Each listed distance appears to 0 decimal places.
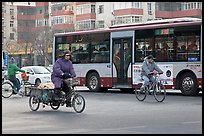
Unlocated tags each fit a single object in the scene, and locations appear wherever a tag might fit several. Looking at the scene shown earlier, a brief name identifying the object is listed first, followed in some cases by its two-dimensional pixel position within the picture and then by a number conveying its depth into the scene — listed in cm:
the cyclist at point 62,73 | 1554
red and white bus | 2225
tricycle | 1552
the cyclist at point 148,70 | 2000
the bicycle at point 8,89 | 2355
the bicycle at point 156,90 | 1945
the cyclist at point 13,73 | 2356
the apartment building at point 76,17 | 7538
